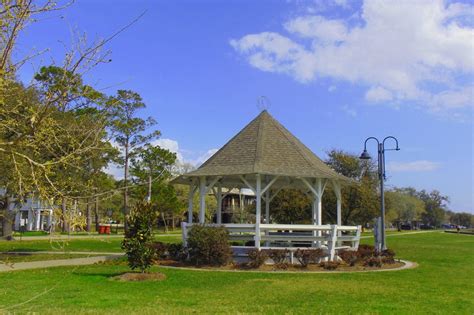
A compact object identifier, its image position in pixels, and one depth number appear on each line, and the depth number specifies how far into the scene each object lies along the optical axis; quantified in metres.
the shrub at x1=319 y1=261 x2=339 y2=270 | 16.09
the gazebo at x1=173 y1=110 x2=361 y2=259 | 17.62
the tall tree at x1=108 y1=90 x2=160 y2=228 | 46.64
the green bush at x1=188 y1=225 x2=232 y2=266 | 16.56
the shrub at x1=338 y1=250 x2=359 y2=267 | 16.91
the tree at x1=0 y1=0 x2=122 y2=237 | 4.03
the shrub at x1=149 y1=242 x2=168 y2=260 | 18.30
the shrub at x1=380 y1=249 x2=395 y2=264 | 17.44
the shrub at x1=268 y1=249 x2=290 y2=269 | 16.55
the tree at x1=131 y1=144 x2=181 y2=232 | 46.75
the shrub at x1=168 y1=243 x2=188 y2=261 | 18.00
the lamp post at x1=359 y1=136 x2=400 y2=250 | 20.75
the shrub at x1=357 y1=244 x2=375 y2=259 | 17.73
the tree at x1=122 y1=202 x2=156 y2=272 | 13.82
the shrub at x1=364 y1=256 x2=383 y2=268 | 16.73
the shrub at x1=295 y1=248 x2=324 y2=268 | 16.36
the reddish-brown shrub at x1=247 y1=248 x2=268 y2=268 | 16.16
